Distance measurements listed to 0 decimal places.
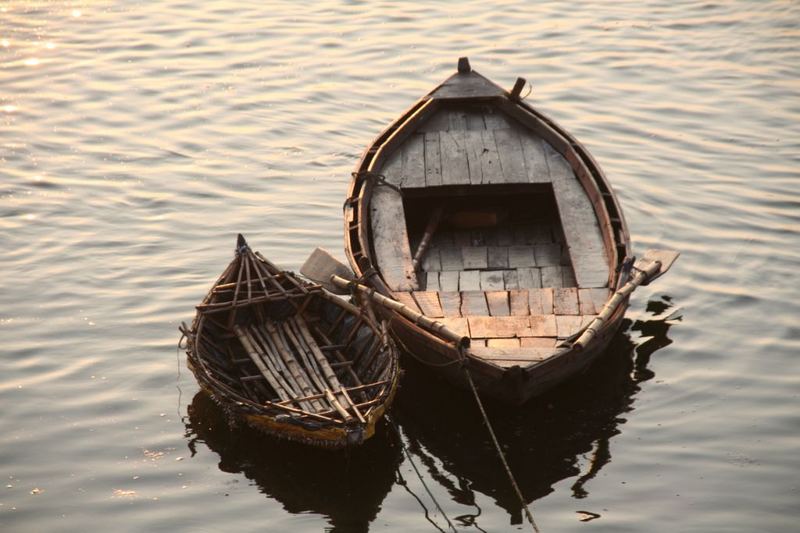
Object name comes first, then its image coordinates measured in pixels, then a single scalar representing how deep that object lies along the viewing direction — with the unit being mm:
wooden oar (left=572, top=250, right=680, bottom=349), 19172
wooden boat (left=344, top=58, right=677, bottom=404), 19594
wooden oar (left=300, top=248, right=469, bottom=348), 19750
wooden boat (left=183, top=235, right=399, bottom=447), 18469
